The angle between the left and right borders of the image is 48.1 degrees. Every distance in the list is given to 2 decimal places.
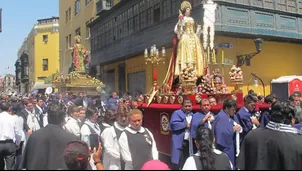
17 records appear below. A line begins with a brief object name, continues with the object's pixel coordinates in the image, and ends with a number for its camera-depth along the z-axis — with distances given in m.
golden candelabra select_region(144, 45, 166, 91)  9.51
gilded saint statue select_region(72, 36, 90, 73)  21.30
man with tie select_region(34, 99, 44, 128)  9.53
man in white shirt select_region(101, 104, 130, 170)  4.44
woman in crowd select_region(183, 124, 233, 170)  2.96
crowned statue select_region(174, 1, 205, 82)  9.23
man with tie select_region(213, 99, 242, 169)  5.46
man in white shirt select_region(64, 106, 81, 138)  5.19
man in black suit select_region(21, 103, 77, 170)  3.86
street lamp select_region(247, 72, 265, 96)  15.25
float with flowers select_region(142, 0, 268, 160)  7.44
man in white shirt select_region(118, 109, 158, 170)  4.09
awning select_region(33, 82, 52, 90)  49.12
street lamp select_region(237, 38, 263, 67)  14.51
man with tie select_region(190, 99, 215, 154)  5.73
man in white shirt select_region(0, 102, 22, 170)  6.45
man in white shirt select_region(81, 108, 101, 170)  5.10
